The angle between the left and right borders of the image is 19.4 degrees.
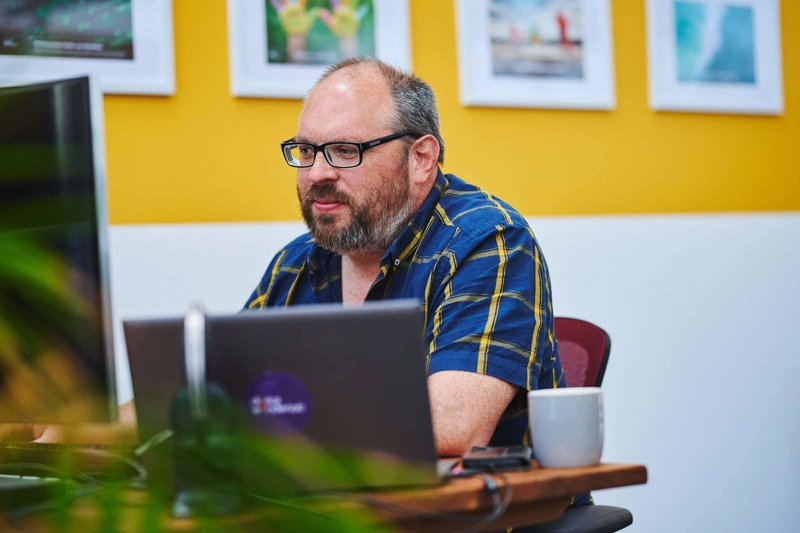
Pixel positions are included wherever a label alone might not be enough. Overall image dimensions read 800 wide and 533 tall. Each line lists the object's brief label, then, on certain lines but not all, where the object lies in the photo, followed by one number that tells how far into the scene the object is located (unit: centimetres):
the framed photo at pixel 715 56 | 550
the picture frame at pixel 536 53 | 509
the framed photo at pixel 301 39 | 469
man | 281
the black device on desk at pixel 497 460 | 241
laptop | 230
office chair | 323
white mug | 243
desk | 227
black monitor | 199
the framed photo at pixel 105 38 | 443
